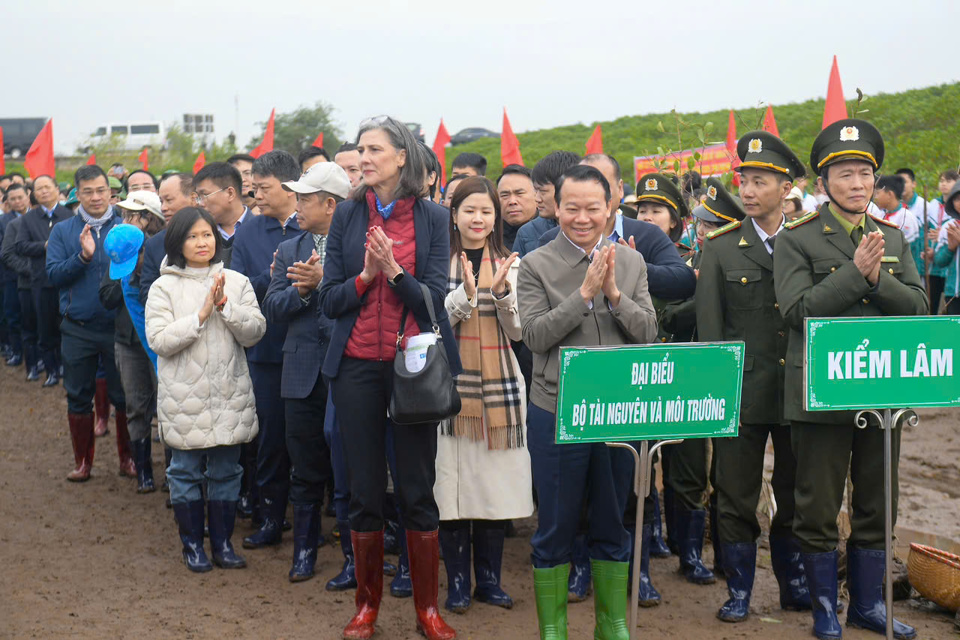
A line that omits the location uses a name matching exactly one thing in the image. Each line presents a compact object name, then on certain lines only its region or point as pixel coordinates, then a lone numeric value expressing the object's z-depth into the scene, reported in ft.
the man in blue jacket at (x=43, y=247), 35.96
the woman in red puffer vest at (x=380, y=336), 15.10
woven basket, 16.60
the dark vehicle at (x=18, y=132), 130.41
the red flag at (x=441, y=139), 44.21
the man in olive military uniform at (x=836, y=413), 15.35
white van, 123.24
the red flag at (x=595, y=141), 30.66
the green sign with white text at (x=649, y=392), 12.91
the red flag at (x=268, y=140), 36.37
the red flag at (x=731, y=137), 33.35
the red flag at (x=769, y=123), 22.49
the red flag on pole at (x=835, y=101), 21.02
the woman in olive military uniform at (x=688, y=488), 18.88
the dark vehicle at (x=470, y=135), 141.28
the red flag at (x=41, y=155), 36.58
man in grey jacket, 14.19
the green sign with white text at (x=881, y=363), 13.96
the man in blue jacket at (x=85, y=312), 25.02
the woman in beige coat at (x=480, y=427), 17.01
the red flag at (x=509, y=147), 35.99
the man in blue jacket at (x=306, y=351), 18.12
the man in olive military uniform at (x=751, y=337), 16.39
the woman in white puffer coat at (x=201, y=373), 18.62
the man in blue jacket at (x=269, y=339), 19.98
